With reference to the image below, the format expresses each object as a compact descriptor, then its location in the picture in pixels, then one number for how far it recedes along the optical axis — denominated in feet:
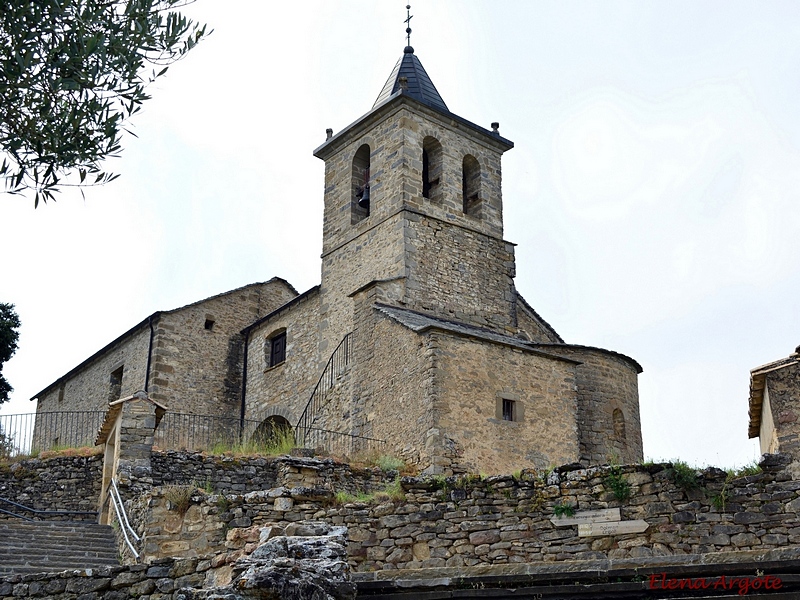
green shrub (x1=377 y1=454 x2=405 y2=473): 59.93
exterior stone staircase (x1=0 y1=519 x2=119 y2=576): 44.45
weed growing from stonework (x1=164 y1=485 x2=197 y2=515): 42.37
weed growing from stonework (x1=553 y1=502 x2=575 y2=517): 34.88
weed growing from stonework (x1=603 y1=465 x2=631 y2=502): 34.53
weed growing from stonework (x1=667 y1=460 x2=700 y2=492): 33.81
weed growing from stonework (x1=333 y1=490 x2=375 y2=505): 38.11
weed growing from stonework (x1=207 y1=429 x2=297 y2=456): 61.45
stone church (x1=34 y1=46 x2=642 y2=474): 64.59
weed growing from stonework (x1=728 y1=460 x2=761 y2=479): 33.35
